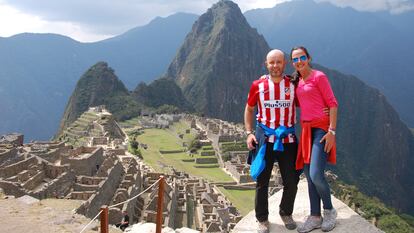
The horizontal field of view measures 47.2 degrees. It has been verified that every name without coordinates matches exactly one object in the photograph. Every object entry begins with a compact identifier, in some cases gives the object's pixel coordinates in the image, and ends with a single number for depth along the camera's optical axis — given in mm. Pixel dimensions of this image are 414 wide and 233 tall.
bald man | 5762
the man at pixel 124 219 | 9594
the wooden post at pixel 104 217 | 5031
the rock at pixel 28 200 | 9692
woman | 5516
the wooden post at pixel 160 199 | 5918
